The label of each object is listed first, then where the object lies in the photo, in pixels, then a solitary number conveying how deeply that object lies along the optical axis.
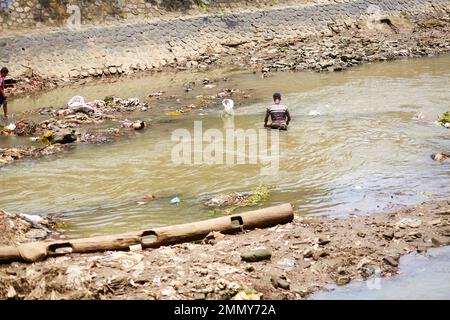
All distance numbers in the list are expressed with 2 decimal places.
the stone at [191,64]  38.22
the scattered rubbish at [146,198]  14.03
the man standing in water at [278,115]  20.12
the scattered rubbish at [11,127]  22.90
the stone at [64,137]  20.19
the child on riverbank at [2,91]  24.27
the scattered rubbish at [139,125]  22.16
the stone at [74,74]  35.44
